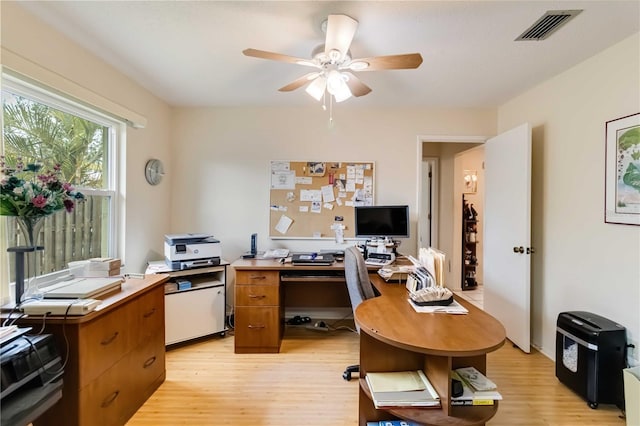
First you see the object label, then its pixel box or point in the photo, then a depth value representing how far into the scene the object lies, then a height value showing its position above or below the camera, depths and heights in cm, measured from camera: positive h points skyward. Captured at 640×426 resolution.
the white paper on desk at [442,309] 150 -52
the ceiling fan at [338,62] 149 +90
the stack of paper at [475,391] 129 -83
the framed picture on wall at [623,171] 184 +28
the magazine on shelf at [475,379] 133 -82
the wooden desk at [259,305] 256 -85
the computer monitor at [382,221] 284 -10
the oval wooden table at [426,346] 118 -55
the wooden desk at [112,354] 137 -82
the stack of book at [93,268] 193 -39
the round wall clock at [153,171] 281 +40
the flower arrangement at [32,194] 138 +8
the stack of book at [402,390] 130 -86
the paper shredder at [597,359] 183 -96
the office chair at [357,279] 179 -43
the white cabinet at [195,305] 255 -88
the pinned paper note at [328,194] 321 +19
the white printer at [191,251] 255 -37
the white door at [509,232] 254 -20
